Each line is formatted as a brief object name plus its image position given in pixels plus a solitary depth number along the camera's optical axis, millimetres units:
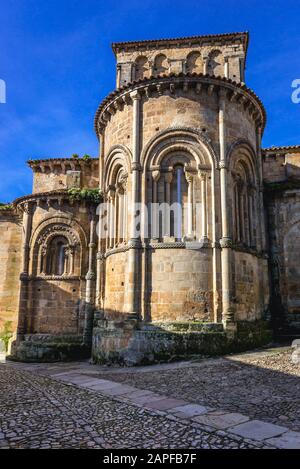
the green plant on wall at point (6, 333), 16859
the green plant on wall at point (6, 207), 19172
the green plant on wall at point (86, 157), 18703
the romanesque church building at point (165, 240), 11984
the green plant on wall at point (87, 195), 15578
